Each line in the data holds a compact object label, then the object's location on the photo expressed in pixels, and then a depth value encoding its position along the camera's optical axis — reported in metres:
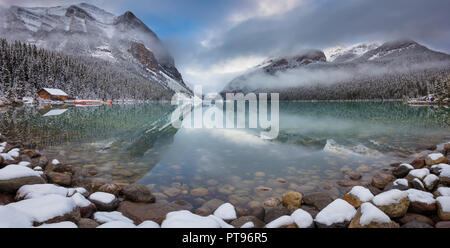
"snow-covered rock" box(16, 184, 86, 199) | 5.90
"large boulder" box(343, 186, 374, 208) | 6.73
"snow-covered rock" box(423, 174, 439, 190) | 7.82
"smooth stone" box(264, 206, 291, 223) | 6.64
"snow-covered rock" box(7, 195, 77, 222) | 4.58
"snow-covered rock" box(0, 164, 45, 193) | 6.11
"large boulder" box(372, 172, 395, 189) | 9.42
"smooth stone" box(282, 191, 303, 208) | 7.79
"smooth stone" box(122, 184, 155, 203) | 7.86
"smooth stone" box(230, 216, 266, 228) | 5.98
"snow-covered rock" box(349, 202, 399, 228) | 4.90
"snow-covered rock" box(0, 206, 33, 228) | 3.98
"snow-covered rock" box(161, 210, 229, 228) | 4.74
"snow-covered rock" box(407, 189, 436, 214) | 5.93
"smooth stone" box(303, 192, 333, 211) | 7.50
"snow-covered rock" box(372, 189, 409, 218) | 5.83
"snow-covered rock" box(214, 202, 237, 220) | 6.46
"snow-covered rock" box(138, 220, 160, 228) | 4.91
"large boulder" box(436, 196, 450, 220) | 5.55
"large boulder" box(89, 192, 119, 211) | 6.77
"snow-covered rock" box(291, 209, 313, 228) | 5.49
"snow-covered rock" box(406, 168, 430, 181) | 8.43
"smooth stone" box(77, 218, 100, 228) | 4.84
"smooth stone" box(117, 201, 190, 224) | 6.50
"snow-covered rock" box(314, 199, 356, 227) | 5.55
